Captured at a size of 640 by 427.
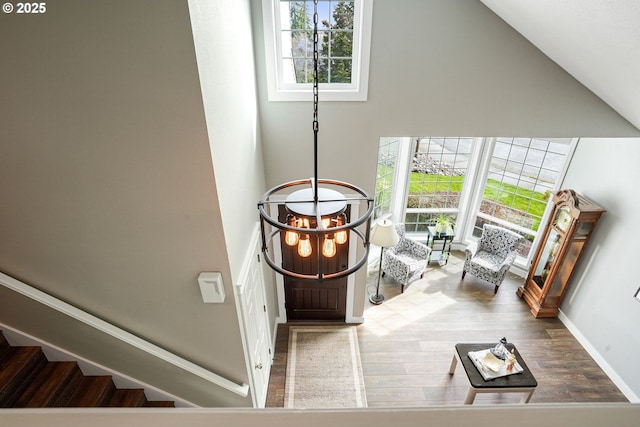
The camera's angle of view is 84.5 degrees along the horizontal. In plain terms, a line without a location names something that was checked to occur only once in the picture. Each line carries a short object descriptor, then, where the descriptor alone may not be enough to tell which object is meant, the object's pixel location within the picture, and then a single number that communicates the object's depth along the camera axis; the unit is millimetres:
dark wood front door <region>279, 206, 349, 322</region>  4406
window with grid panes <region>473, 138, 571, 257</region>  5137
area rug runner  3893
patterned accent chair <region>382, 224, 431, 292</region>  5309
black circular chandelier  1622
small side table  5898
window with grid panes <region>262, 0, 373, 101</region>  3268
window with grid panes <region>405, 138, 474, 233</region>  5613
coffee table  3584
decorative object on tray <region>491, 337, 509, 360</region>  3771
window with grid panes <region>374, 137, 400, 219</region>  5328
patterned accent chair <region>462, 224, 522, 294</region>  5309
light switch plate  2396
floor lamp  4609
